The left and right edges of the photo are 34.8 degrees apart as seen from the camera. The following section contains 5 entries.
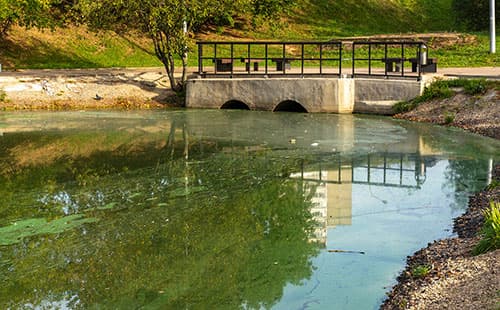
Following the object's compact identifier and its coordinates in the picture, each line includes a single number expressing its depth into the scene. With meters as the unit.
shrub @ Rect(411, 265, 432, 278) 12.30
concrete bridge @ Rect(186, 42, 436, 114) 31.92
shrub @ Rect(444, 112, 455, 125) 28.97
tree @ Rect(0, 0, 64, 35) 37.79
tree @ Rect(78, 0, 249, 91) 33.72
